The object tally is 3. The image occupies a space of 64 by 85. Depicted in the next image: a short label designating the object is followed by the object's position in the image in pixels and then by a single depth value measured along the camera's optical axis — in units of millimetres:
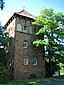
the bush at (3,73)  10995
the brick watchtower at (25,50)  12793
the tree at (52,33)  13094
